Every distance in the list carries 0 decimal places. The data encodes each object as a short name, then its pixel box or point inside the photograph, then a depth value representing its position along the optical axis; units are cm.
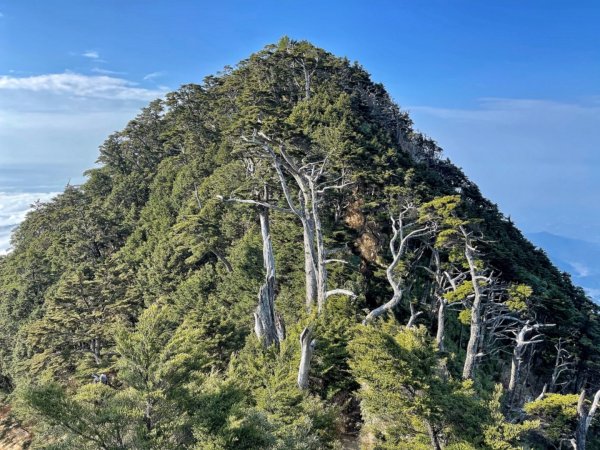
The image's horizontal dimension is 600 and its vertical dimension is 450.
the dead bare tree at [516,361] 2267
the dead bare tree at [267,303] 2125
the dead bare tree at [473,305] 2210
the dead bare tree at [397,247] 2028
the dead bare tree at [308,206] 2186
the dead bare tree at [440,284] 2472
